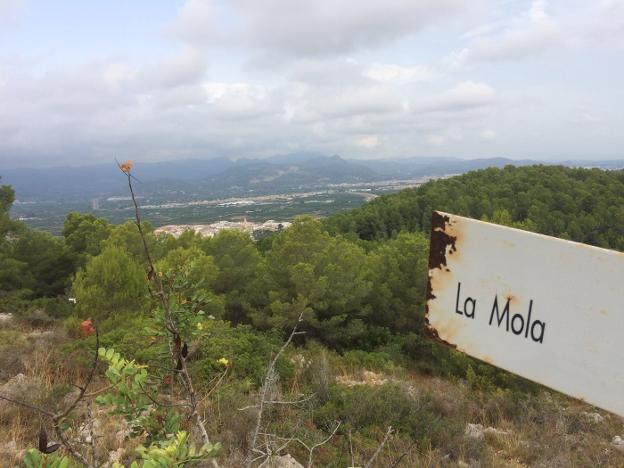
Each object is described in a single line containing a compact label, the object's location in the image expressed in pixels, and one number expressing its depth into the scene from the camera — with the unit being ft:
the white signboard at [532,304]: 2.86
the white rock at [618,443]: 14.58
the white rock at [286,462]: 9.46
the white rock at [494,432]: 14.55
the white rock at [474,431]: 13.45
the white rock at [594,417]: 17.65
